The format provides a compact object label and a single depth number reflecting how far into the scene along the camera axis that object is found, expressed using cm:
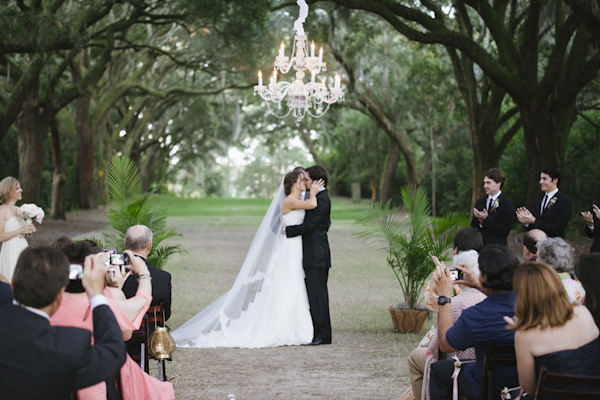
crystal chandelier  1415
